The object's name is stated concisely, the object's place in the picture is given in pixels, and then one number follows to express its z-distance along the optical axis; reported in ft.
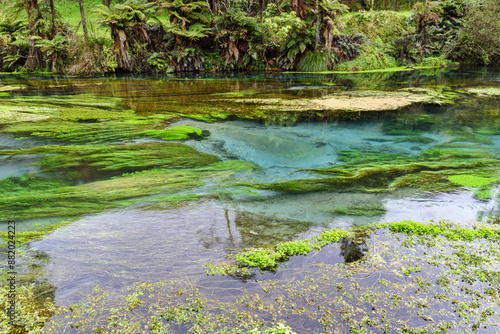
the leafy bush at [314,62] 53.79
